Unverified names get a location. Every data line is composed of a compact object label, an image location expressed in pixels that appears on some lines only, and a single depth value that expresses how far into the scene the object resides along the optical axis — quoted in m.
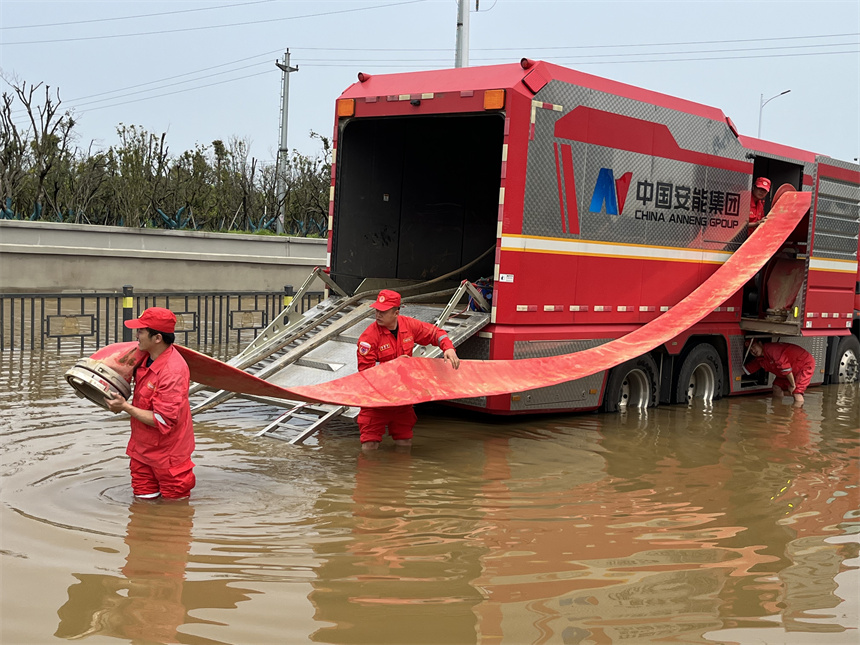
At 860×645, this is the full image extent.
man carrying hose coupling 6.02
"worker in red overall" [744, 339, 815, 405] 12.44
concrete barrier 22.98
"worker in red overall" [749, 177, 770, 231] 12.16
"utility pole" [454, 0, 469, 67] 19.31
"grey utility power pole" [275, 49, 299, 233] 35.78
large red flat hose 7.41
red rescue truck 9.39
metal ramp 8.77
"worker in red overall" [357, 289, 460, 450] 8.20
